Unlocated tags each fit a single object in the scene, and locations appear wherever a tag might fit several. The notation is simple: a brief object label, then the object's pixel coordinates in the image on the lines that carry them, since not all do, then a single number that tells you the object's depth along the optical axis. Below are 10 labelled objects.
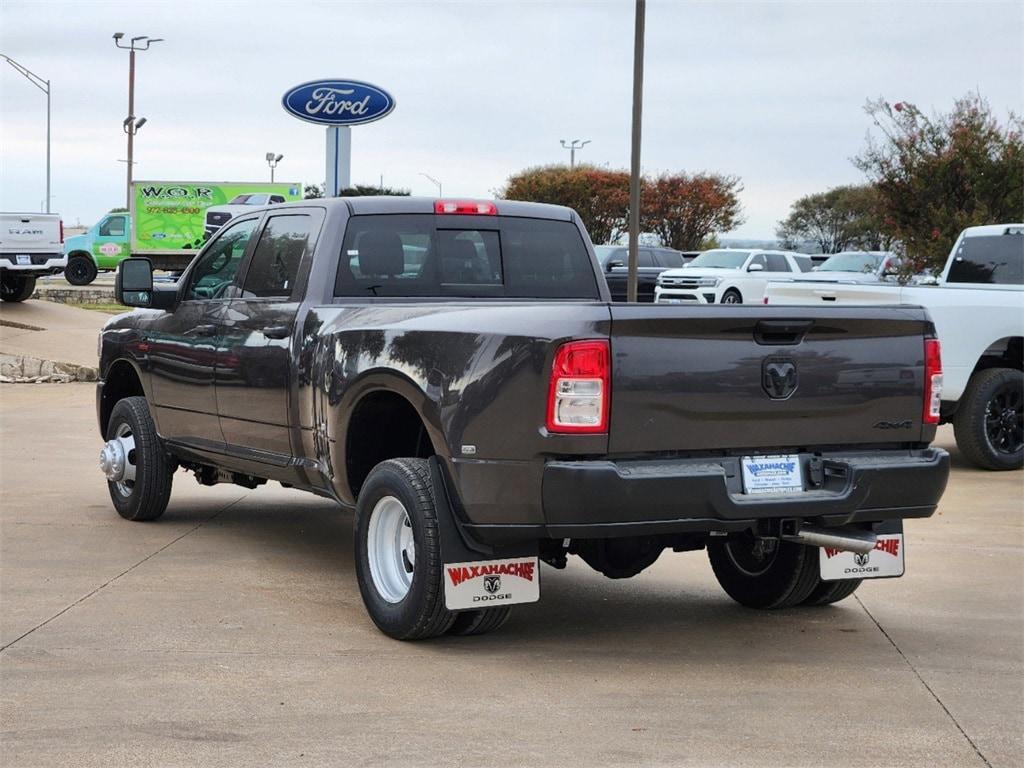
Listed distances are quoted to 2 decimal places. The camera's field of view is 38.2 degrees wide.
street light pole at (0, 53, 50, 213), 49.01
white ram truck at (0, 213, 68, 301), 26.28
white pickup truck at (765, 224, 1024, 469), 11.65
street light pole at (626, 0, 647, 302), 19.50
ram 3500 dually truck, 5.45
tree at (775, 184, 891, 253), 66.31
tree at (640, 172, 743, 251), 58.72
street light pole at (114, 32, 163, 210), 61.69
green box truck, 42.47
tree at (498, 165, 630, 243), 60.28
